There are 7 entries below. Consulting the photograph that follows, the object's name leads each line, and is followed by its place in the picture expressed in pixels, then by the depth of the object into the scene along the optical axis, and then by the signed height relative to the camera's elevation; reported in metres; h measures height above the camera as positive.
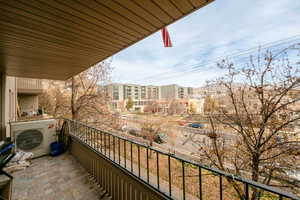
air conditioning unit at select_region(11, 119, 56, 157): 3.19 -0.91
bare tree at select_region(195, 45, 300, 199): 2.30 -0.40
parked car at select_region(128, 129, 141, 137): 11.63 -3.02
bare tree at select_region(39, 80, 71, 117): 7.94 +0.14
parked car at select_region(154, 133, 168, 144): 11.01 -3.40
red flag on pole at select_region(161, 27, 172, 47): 1.83 +0.92
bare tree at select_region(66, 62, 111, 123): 6.50 +0.40
